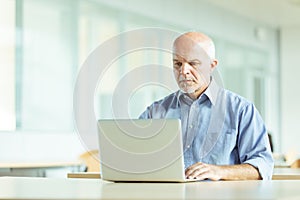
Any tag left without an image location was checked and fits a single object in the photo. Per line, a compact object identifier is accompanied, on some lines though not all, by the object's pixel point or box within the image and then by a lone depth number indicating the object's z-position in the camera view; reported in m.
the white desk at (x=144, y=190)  1.67
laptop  2.18
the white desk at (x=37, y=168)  5.37
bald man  2.80
